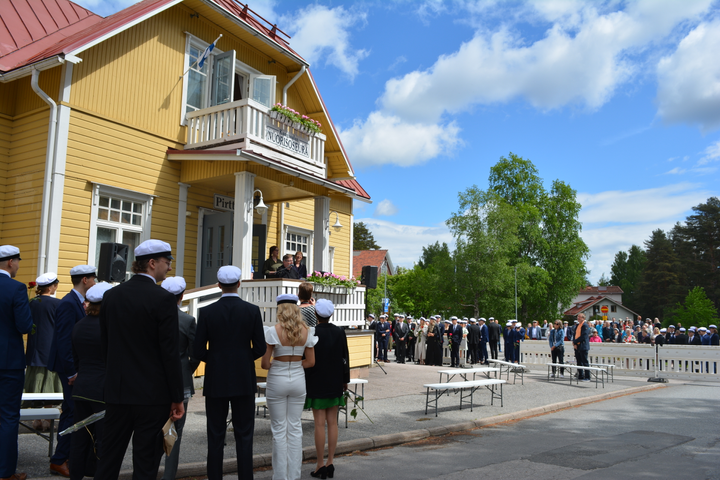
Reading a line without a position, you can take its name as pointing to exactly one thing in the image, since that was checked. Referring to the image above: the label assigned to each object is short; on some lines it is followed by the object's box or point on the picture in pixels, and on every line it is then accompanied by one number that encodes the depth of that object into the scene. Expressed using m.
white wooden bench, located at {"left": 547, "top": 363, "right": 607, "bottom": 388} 15.41
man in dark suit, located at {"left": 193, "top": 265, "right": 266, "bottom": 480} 4.96
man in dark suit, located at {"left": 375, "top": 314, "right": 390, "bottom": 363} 23.58
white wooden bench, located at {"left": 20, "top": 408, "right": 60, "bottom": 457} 5.85
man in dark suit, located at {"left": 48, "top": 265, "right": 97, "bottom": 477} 5.54
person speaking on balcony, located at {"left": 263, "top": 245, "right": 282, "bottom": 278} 12.95
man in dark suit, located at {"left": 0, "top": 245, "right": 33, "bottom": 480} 5.03
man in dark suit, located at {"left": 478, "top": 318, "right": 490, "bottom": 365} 23.55
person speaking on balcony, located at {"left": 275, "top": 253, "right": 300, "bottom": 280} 12.26
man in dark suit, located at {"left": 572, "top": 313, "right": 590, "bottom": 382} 17.44
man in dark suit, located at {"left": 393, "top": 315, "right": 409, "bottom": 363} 22.94
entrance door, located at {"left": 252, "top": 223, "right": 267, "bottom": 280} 14.58
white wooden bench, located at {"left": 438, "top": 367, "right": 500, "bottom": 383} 11.68
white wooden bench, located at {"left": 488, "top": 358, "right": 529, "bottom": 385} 14.80
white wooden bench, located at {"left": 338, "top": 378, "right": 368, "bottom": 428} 9.47
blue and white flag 13.39
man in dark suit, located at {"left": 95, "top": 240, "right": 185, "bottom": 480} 3.77
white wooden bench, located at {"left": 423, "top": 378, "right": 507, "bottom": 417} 10.05
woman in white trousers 5.50
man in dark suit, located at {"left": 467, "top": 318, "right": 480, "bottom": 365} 23.19
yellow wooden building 11.27
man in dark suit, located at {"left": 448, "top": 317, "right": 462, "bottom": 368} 22.02
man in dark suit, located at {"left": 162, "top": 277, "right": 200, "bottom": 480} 5.20
